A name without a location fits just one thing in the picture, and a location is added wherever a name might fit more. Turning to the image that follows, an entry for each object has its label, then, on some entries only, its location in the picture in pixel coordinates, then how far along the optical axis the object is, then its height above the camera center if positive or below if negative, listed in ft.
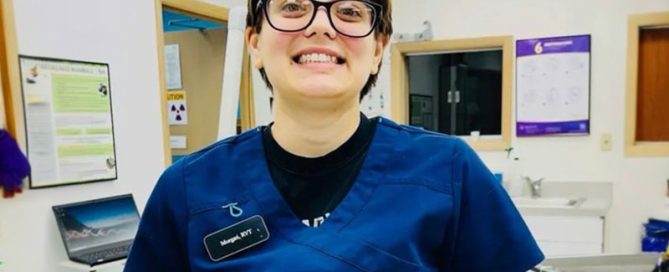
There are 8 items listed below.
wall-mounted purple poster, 10.27 +0.05
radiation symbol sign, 10.34 -0.15
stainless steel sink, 9.80 -2.25
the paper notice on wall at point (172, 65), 10.53 +0.74
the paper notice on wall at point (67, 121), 6.20 -0.22
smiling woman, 2.66 -0.52
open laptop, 6.48 -1.66
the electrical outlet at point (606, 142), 10.19 -1.10
